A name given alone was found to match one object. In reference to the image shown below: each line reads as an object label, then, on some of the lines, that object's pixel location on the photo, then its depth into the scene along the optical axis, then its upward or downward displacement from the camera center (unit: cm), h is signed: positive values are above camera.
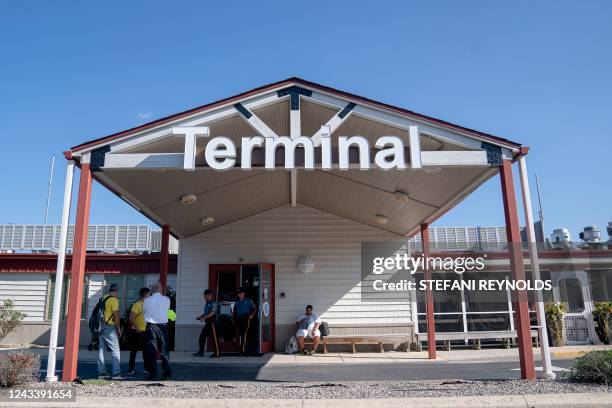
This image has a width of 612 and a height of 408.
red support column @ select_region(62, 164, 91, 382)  701 +61
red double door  1274 +63
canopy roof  774 +271
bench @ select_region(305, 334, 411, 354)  1280 -64
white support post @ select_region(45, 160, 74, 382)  700 +71
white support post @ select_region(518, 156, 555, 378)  716 +79
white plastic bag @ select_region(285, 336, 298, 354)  1266 -78
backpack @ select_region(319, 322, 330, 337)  1270 -34
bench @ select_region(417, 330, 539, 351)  1362 -62
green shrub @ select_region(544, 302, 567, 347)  1384 -25
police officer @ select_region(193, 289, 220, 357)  1184 -9
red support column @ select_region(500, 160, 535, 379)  708 +68
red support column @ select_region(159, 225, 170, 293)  1230 +156
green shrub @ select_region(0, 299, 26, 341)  1391 +3
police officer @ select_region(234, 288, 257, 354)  1221 +2
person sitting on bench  1249 -33
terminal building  1430 +79
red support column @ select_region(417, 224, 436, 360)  1168 +26
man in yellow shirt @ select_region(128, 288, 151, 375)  797 -8
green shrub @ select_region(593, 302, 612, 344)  1403 -16
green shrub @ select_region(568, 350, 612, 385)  630 -72
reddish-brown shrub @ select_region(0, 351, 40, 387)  621 -60
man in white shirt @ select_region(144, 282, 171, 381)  785 -22
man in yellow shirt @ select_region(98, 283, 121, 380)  805 -15
